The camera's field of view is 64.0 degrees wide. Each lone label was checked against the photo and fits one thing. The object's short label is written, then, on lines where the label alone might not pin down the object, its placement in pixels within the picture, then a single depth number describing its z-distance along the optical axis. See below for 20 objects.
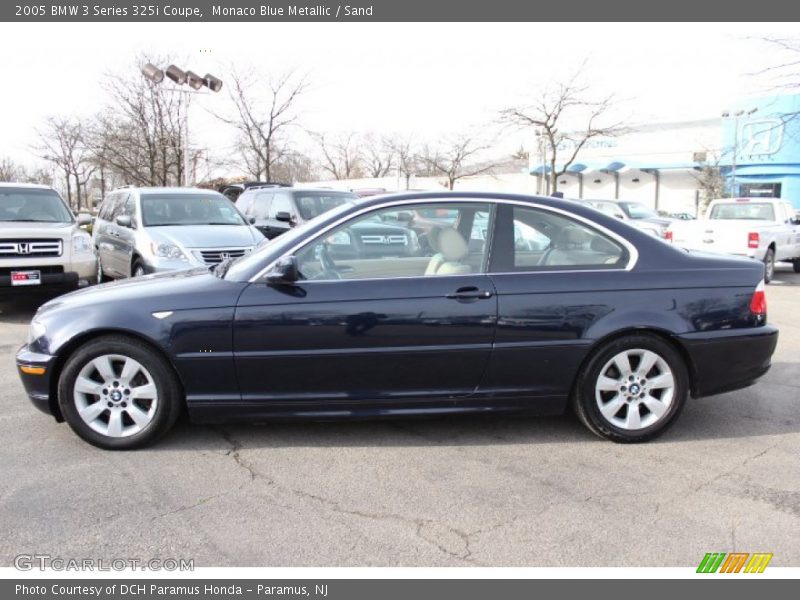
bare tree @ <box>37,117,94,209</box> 38.88
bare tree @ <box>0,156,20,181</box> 51.92
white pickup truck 12.37
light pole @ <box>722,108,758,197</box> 36.56
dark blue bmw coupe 3.89
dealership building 37.69
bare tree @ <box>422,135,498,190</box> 42.81
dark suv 11.56
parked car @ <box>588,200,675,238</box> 18.08
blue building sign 37.03
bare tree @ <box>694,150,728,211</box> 39.91
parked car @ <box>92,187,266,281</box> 8.45
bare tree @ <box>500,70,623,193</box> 29.41
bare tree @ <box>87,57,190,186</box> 26.77
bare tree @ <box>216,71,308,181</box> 28.06
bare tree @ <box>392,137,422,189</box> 50.69
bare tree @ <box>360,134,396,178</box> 65.69
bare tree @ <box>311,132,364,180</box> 70.19
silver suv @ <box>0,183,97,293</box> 7.95
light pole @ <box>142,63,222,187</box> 21.25
